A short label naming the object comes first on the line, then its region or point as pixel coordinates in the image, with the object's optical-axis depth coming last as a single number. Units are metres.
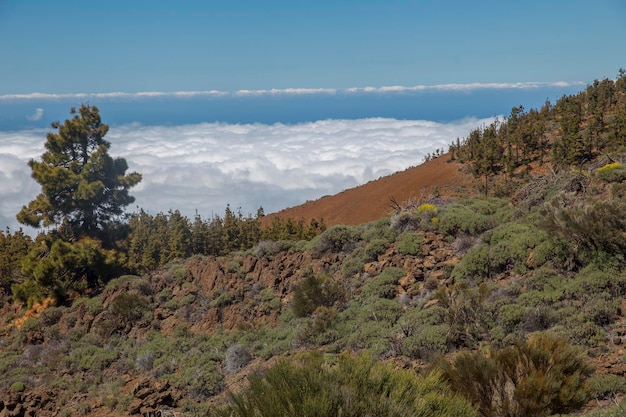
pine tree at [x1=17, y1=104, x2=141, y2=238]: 20.91
